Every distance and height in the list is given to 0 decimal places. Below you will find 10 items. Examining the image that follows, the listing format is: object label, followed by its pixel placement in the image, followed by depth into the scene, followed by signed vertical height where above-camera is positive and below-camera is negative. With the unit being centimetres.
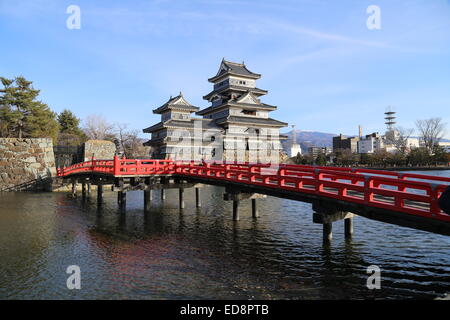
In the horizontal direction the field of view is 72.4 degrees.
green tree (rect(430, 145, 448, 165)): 6956 +71
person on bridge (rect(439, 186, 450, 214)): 527 -74
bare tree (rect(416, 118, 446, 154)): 7931 +590
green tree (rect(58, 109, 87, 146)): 5615 +697
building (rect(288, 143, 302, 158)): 14552 +502
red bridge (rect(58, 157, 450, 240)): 794 -111
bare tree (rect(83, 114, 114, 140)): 6778 +700
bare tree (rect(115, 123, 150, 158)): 6525 +408
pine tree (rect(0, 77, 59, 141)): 4109 +701
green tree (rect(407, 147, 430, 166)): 6894 +33
